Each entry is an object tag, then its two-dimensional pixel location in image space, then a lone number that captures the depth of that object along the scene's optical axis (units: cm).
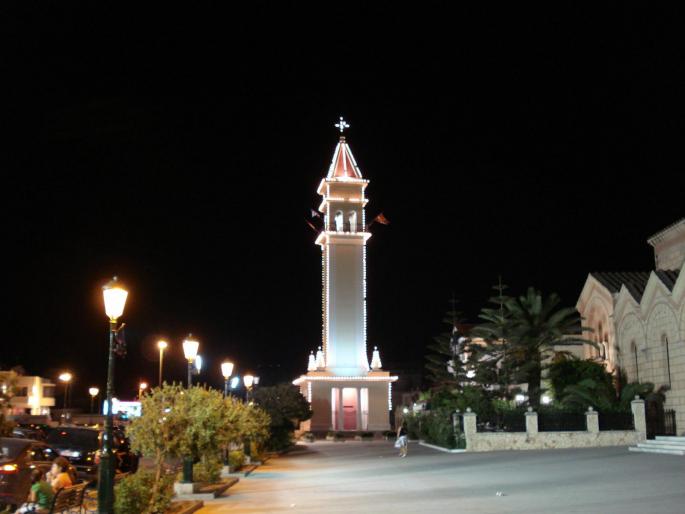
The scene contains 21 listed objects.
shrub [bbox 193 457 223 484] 1948
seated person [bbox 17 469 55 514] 1201
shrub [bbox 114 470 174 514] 1226
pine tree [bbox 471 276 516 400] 4088
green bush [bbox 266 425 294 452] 3757
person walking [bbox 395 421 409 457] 3222
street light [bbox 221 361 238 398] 2695
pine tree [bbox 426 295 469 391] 4578
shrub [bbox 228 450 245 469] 2473
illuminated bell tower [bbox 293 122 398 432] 5597
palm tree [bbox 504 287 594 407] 4147
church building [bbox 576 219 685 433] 3412
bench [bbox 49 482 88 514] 1129
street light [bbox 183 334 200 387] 2145
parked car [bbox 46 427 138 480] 2092
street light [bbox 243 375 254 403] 3419
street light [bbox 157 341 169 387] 2803
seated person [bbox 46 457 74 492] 1408
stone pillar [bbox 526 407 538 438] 3369
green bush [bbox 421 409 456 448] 3581
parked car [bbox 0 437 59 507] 1344
